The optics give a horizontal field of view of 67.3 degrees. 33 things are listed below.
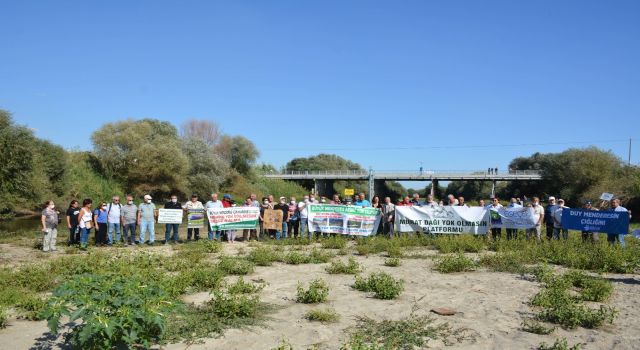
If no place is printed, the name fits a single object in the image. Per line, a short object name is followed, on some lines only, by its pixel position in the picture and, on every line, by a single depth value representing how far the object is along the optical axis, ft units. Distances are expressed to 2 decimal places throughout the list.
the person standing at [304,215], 56.80
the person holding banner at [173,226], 53.93
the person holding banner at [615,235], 48.55
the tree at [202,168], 168.66
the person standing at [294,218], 57.47
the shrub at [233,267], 34.53
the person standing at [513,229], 54.60
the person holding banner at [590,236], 48.84
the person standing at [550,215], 53.01
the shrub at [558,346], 18.18
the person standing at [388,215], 56.44
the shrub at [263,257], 38.55
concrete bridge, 280.10
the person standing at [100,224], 50.50
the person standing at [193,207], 55.67
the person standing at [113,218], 50.83
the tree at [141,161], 153.28
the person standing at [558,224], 51.62
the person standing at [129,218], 51.29
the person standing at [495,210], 55.41
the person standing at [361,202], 59.00
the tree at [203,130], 289.94
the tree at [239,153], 240.12
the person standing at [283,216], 56.90
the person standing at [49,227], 46.14
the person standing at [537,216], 52.95
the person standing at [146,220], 51.47
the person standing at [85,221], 48.73
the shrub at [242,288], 27.56
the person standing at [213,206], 55.01
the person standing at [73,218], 49.21
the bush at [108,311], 15.23
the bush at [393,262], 38.32
